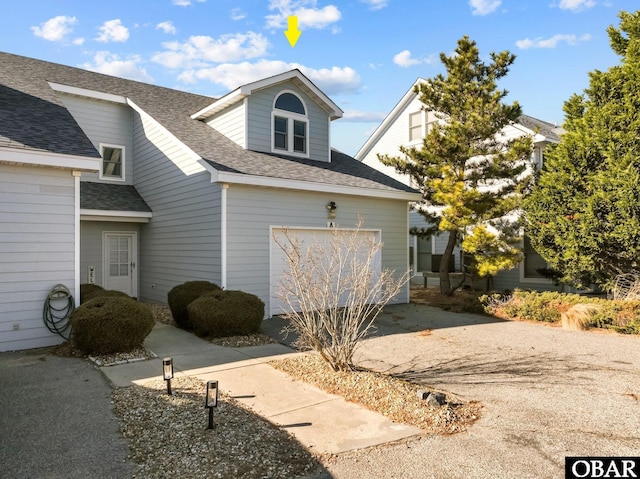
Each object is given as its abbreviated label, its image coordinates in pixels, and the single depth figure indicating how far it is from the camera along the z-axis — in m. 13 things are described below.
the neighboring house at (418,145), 14.59
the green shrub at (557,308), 9.09
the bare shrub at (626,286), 9.84
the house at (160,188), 7.43
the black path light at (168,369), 4.95
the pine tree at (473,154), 12.10
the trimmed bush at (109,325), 6.69
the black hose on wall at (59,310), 7.53
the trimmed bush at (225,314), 8.05
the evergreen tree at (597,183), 9.44
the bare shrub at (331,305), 5.79
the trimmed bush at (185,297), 9.10
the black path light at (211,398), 4.03
